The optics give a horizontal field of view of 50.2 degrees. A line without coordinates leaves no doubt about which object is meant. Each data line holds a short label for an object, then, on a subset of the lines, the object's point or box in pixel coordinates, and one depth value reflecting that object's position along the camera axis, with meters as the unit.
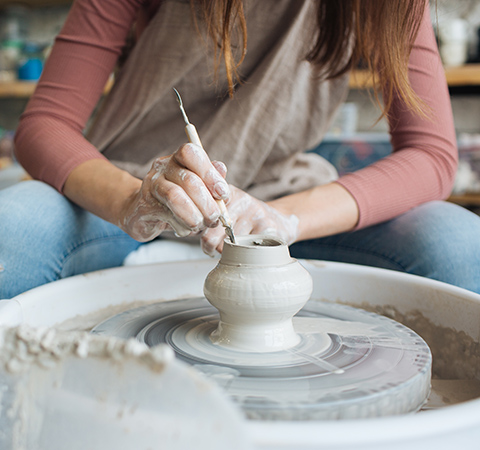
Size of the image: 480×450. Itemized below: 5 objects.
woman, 0.87
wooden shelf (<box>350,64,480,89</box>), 2.44
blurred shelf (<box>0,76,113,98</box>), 2.90
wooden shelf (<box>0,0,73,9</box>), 3.09
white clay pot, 0.62
